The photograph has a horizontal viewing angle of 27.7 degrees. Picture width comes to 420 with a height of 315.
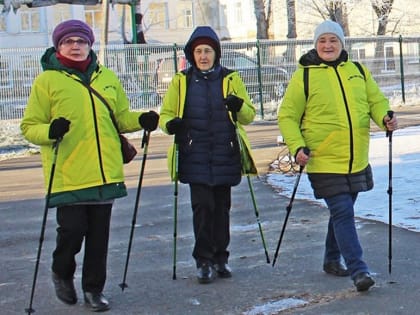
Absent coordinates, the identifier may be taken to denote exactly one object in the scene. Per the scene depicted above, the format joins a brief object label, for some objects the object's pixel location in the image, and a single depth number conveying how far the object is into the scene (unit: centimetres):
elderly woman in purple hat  566
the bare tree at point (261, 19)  3875
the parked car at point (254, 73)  2315
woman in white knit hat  602
